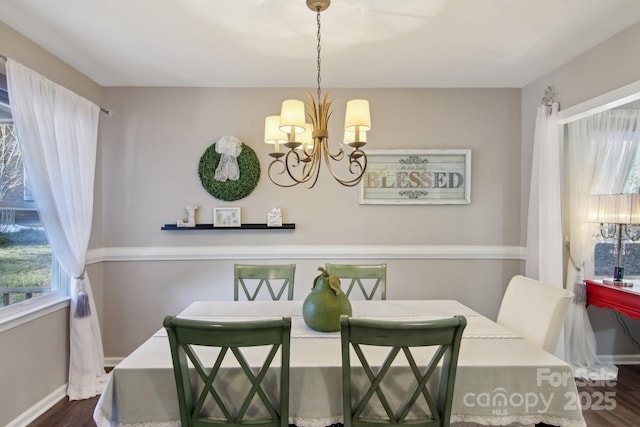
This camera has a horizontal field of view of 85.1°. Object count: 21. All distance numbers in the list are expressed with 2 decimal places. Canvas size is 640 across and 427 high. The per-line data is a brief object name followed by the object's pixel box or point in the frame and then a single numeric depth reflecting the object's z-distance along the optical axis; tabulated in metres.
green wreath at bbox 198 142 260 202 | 3.09
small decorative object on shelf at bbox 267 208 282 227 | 3.12
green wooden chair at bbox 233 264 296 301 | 2.49
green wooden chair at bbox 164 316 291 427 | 1.22
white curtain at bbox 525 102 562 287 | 2.74
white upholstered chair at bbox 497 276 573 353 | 1.70
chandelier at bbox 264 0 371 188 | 1.65
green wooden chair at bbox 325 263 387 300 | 2.48
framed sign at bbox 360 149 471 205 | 3.17
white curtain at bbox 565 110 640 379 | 2.78
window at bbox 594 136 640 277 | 3.02
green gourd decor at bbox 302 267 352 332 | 1.73
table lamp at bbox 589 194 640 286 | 2.46
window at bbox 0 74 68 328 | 2.13
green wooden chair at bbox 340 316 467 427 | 1.21
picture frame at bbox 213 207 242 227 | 3.12
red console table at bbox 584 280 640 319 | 2.37
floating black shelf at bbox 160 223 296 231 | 3.07
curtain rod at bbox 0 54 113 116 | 2.95
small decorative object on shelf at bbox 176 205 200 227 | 3.08
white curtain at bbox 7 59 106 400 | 2.13
